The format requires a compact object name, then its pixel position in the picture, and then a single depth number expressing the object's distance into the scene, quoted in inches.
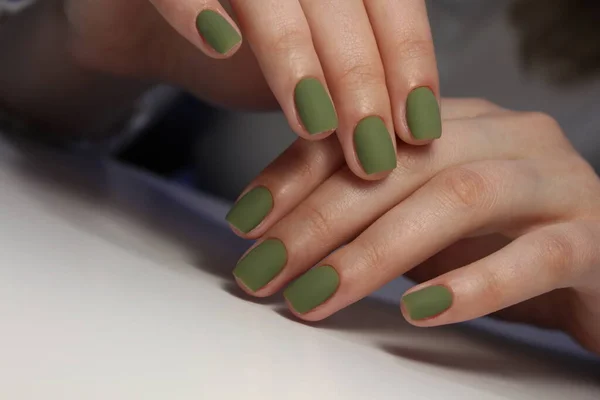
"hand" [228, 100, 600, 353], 9.6
